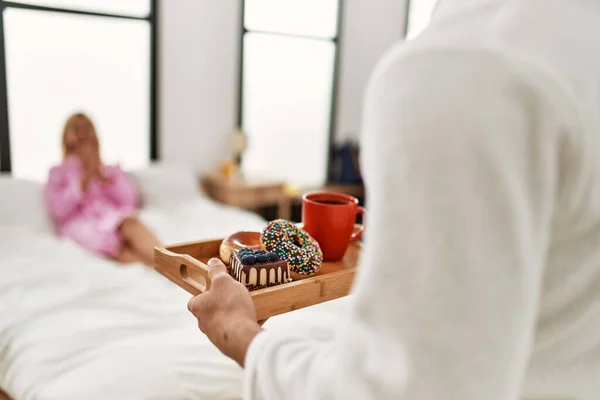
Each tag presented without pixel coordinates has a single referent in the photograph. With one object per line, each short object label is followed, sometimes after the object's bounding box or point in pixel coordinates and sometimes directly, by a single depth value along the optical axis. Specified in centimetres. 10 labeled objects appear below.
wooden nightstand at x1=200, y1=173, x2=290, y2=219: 368
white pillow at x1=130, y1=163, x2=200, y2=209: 330
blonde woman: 272
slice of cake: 80
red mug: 94
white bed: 145
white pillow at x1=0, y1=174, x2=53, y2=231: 278
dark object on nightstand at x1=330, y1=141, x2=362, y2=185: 450
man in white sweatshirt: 45
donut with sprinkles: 89
